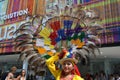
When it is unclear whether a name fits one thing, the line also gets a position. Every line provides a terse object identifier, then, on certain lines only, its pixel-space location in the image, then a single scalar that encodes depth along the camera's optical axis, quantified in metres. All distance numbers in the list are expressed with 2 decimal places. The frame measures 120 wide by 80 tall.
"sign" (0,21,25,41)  12.98
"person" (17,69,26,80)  7.67
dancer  3.12
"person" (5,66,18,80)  7.11
